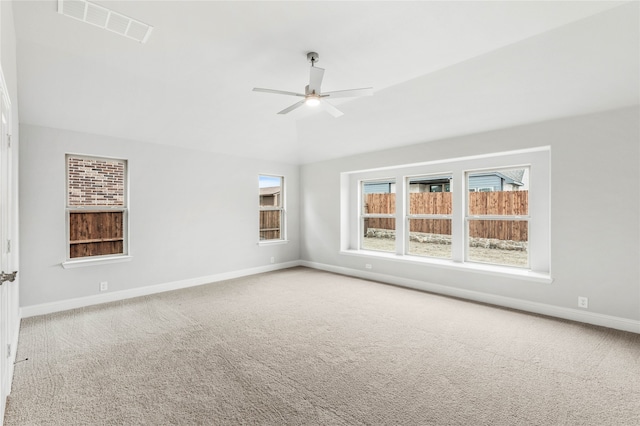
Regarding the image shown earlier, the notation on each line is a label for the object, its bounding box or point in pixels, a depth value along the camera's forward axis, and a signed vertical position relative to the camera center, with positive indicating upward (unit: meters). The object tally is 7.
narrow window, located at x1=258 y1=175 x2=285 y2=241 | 6.55 +0.11
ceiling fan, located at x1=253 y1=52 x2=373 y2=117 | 2.91 +1.22
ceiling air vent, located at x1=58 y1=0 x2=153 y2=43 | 2.38 +1.65
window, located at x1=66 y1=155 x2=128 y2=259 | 4.22 +0.11
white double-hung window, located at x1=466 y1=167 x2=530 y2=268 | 4.33 -0.08
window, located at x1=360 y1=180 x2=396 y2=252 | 5.91 -0.05
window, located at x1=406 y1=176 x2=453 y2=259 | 5.14 -0.07
